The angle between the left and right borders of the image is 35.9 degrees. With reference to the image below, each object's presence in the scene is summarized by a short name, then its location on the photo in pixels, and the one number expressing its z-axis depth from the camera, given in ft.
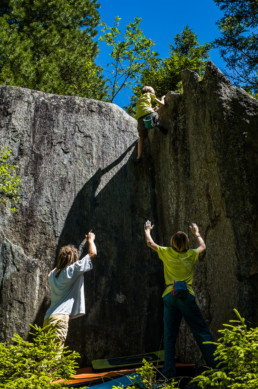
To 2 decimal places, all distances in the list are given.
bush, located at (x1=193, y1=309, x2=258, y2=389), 10.46
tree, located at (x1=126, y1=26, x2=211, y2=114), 56.03
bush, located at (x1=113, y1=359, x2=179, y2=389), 12.83
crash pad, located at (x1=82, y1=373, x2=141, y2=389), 17.52
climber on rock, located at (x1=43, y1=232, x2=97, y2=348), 18.51
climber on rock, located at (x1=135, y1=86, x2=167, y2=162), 27.50
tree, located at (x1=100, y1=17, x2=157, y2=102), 59.00
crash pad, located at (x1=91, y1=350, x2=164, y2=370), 21.68
